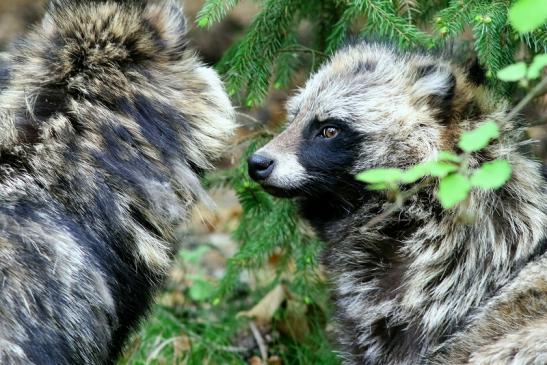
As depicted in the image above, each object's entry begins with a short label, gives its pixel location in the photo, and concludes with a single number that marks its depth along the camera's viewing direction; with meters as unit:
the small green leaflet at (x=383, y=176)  5.07
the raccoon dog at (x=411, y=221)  7.21
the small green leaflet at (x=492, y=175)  4.85
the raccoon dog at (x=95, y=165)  6.67
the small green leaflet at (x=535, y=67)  5.10
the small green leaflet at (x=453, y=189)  4.85
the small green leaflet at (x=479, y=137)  4.89
